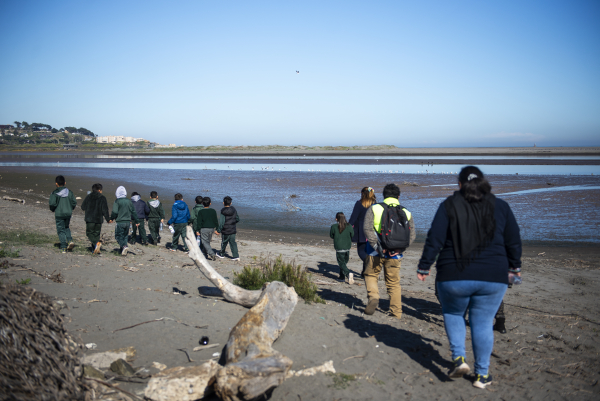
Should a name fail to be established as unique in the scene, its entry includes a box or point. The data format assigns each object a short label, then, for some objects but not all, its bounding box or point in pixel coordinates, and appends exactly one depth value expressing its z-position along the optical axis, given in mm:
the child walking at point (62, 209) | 9195
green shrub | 6496
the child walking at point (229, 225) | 9883
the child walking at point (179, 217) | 10930
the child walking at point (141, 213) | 11516
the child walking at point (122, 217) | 9562
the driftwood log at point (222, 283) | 5522
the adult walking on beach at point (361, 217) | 6988
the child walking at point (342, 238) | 8453
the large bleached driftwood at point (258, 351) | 3191
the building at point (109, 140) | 194125
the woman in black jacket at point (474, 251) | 3635
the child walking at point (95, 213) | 9156
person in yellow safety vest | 5742
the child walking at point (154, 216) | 11372
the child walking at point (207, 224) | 10078
